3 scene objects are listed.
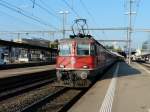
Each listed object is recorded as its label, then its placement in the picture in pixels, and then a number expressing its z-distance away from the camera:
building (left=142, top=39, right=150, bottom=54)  84.32
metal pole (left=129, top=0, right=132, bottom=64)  32.20
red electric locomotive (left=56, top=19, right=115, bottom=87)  10.09
